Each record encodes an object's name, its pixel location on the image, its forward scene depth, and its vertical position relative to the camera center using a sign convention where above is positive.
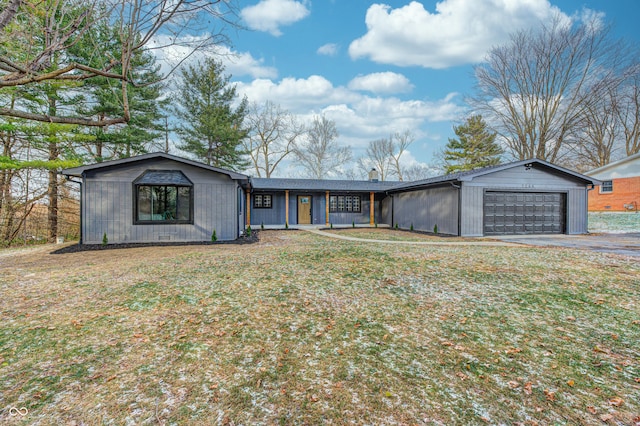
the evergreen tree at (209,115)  22.52 +7.24
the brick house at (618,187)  18.48 +1.55
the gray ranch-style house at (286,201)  10.38 +0.41
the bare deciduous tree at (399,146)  34.91 +7.58
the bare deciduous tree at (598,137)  24.00 +6.31
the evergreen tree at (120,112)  14.01 +4.94
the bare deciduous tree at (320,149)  32.81 +6.77
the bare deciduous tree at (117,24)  3.85 +2.83
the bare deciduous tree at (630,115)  23.05 +7.85
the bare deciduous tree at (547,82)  21.09 +9.65
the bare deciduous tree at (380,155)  36.22 +6.78
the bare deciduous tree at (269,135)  29.69 +7.62
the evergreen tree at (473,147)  28.86 +6.30
